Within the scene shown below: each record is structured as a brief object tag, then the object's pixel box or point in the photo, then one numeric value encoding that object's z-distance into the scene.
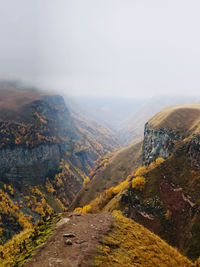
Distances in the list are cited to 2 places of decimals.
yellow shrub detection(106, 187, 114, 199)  107.94
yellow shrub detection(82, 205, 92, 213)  98.81
